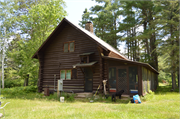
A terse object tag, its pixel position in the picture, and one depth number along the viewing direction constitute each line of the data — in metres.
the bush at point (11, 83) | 26.32
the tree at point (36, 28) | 21.81
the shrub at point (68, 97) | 12.88
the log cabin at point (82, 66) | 12.46
